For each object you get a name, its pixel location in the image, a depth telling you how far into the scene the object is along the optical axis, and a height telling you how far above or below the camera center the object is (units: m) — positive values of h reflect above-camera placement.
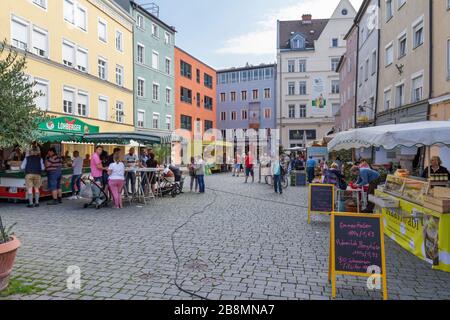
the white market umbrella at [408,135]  6.64 +0.32
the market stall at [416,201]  5.64 -0.97
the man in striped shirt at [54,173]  12.20 -0.76
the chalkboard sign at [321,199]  9.23 -1.26
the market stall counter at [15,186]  12.32 -1.24
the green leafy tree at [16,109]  4.91 +0.61
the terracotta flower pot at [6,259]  4.42 -1.39
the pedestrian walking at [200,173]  15.77 -0.99
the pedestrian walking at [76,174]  13.65 -0.92
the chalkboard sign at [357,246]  4.54 -1.26
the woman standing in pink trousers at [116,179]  10.91 -0.87
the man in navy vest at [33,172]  11.44 -0.68
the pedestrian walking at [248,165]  21.31 -0.85
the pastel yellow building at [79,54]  19.27 +6.35
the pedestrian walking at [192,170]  16.25 -0.89
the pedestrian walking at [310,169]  19.45 -1.01
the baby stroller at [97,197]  11.28 -1.51
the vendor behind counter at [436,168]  9.02 -0.44
